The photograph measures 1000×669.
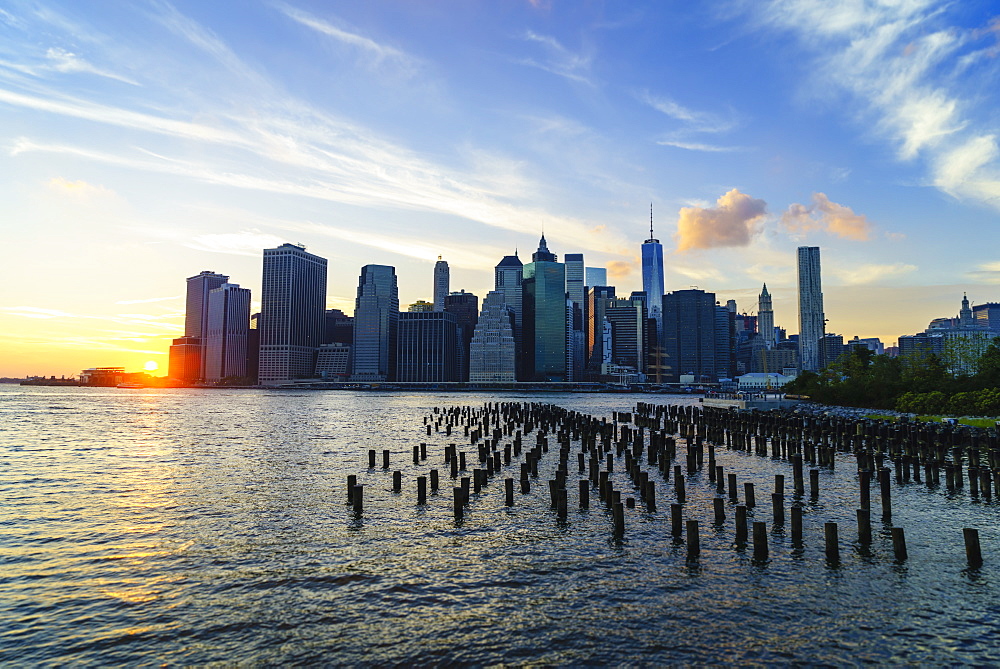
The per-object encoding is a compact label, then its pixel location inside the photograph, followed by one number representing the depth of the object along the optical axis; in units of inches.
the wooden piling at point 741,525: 793.6
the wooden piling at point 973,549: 697.0
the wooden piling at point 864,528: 784.3
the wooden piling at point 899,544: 721.6
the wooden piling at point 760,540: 733.3
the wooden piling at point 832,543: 725.3
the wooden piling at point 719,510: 914.7
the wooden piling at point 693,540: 743.7
